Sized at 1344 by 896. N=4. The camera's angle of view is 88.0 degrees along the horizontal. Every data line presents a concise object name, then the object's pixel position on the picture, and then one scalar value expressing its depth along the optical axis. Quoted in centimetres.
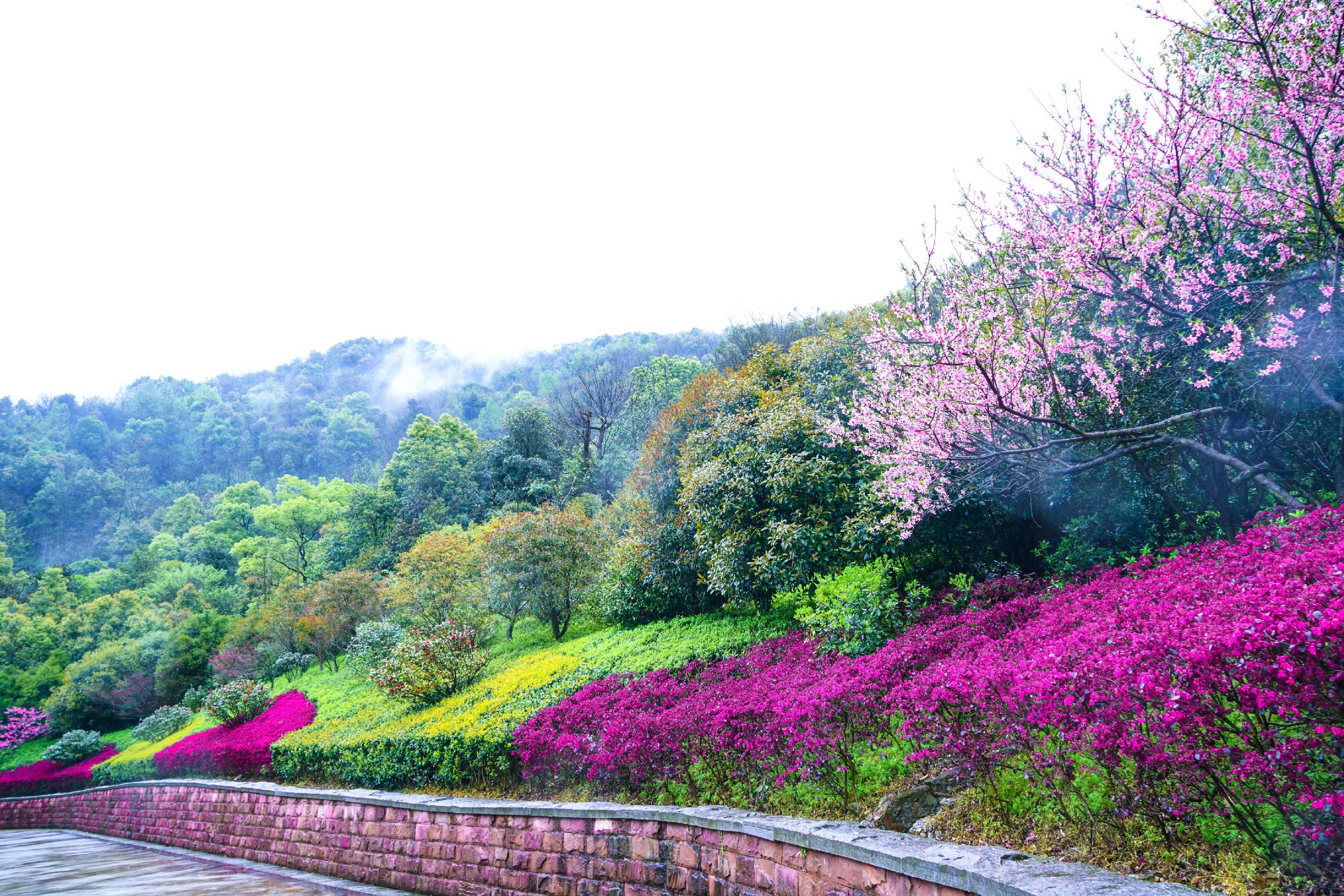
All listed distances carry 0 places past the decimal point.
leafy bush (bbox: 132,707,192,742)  1745
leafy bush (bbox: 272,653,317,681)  1825
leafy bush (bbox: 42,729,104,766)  2022
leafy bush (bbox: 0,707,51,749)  2350
